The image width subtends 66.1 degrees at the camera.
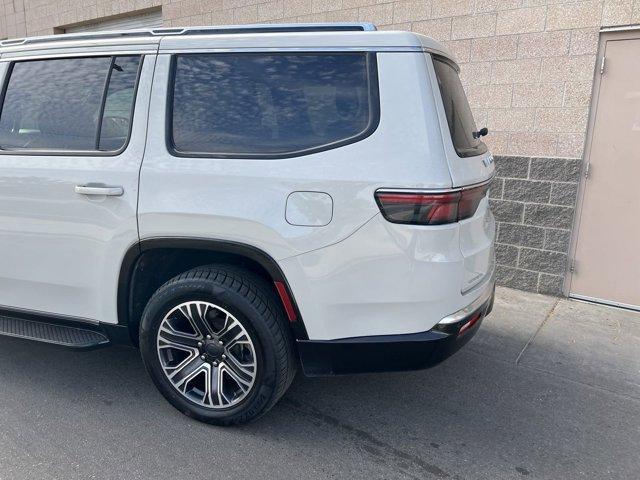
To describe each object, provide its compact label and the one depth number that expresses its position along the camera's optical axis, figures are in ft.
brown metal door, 13.79
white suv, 7.38
